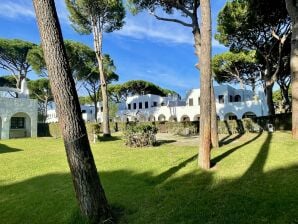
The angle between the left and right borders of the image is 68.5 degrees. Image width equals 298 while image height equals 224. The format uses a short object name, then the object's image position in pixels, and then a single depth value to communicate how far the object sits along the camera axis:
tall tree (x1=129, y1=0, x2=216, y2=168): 5.79
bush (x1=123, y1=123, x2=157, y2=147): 10.26
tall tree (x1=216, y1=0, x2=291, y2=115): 14.97
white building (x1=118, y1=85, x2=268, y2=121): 23.78
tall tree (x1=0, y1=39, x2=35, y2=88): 24.54
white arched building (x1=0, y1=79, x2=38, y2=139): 17.47
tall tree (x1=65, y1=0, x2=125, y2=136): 16.38
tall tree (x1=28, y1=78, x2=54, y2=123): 30.68
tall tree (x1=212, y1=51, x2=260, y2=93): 21.33
